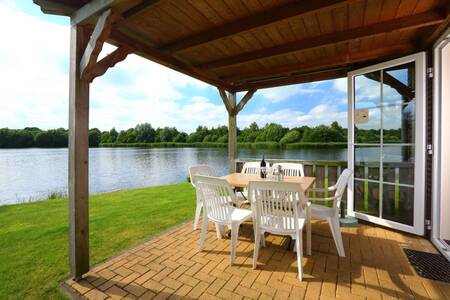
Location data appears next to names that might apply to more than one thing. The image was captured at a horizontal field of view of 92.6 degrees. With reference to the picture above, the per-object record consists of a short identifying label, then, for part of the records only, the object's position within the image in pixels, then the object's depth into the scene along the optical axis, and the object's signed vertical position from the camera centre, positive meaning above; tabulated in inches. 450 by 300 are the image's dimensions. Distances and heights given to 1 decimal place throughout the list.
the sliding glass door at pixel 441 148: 97.7 +0.0
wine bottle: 116.8 -12.7
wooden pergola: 75.7 +51.7
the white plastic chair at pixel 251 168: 151.0 -14.3
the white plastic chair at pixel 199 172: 115.9 -14.5
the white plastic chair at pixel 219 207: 84.2 -25.1
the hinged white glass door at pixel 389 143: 105.3 +2.9
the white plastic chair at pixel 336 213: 89.8 -28.3
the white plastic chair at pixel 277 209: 73.7 -22.2
